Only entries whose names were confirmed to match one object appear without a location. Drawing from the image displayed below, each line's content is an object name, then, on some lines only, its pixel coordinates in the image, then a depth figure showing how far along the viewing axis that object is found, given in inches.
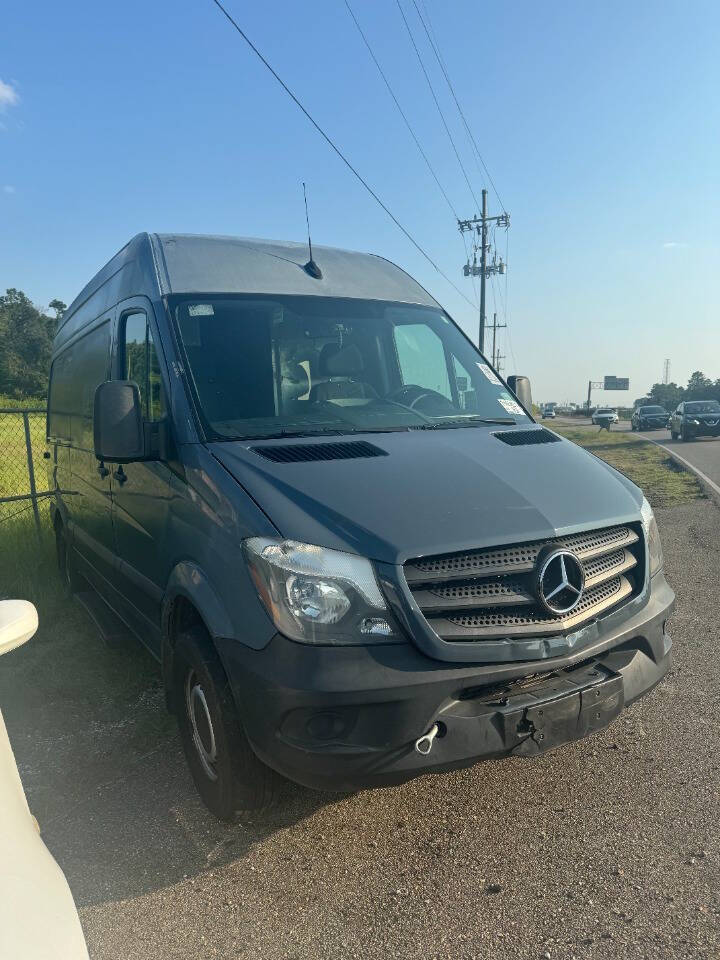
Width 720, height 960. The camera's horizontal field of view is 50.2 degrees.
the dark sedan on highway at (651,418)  1702.8
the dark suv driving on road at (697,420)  1153.4
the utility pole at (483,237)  1782.1
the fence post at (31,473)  361.2
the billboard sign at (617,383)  4896.7
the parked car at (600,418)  1615.4
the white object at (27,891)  54.2
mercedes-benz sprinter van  100.1
